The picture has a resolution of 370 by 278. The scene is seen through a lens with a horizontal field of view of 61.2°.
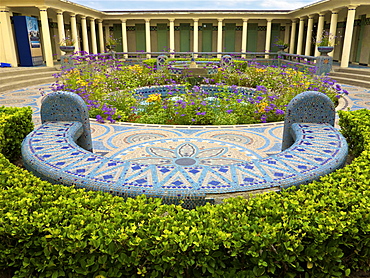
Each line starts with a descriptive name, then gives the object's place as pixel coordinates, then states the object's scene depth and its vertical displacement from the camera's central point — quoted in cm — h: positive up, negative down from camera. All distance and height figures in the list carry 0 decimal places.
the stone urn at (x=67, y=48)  1466 +5
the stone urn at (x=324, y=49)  1354 -5
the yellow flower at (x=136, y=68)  1314 -81
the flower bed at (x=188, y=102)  743 -134
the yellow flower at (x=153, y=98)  807 -123
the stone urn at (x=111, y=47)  2643 +15
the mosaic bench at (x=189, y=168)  274 -116
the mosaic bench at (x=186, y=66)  1229 -75
